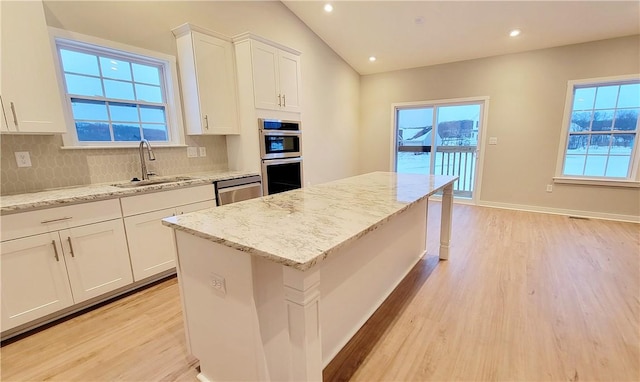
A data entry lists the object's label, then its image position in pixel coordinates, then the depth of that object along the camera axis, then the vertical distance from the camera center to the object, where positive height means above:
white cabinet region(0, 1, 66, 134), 1.69 +0.53
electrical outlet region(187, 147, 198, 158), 3.00 -0.04
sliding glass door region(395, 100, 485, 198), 4.88 +0.06
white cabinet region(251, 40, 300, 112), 3.06 +0.84
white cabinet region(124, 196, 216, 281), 2.13 -0.76
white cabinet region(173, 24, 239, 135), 2.72 +0.73
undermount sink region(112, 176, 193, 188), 2.39 -0.29
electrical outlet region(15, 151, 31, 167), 1.96 -0.04
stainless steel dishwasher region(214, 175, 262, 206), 2.67 -0.43
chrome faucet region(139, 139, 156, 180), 2.52 -0.07
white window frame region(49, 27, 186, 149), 2.15 +0.67
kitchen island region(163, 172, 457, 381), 0.91 -0.55
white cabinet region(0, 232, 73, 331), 1.63 -0.79
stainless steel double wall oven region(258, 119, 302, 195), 3.18 -0.10
